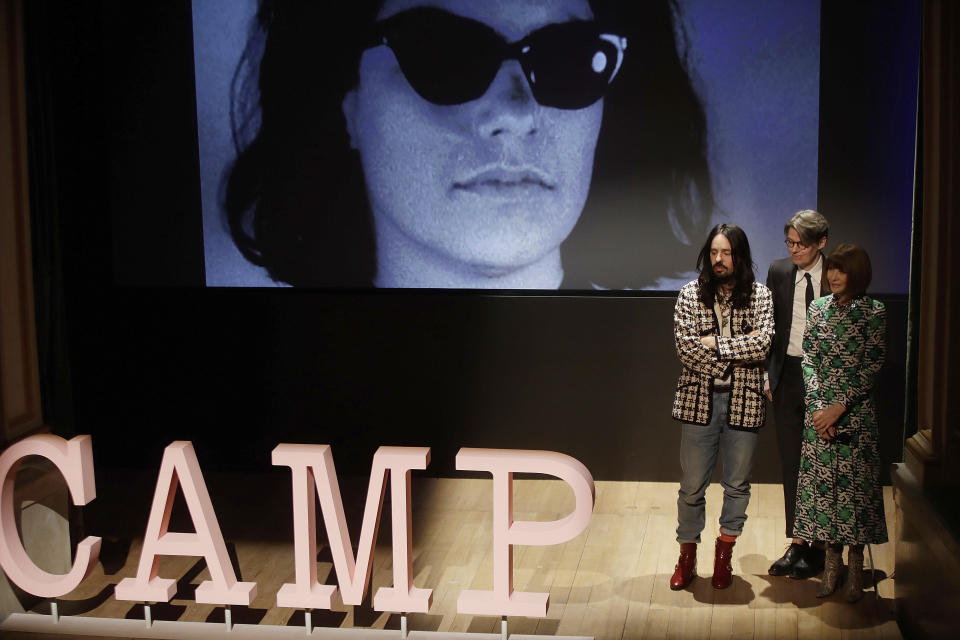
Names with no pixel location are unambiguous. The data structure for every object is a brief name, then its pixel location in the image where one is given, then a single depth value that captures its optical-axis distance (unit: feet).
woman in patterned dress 13.11
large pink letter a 12.40
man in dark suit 14.38
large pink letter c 12.40
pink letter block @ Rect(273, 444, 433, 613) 11.96
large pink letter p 11.56
